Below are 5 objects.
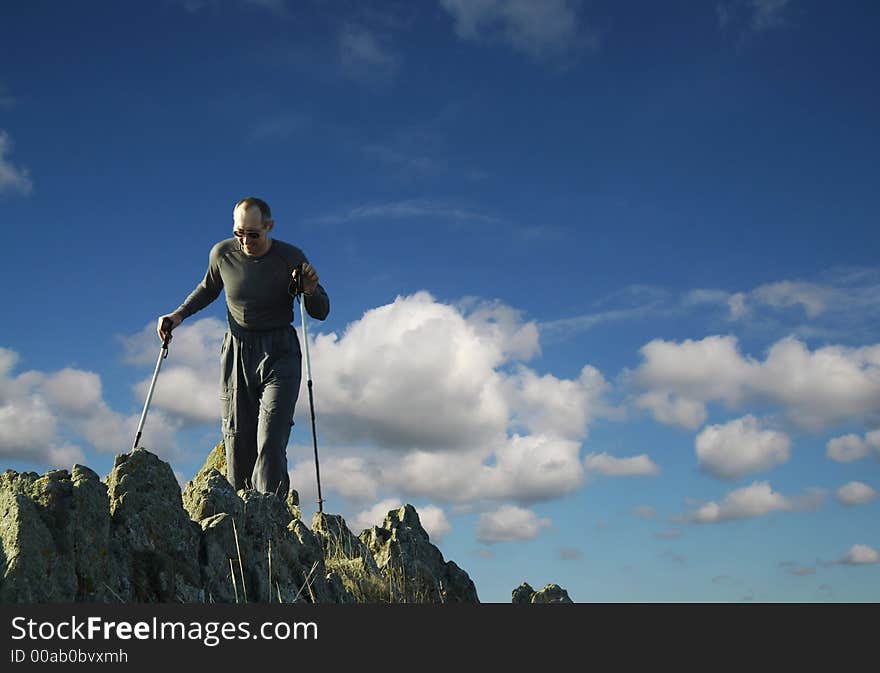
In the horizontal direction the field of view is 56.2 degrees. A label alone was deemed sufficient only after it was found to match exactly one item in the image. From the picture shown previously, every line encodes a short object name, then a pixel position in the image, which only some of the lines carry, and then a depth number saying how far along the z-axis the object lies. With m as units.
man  10.39
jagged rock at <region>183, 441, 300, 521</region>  6.95
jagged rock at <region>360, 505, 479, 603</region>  9.79
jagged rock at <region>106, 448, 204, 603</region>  5.74
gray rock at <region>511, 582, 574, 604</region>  10.14
